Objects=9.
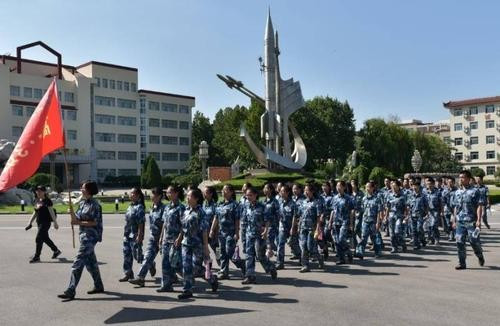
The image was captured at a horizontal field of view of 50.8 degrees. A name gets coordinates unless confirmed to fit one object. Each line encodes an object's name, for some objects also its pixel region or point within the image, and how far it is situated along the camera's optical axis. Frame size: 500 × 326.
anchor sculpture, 47.75
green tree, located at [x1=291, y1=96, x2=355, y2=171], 64.06
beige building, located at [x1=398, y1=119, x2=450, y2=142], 106.45
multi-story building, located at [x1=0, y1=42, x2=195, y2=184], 65.44
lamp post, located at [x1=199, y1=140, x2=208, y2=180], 44.28
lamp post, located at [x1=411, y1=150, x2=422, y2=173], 42.69
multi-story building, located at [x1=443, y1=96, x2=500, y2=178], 85.62
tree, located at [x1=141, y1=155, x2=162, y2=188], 59.12
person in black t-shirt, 11.84
